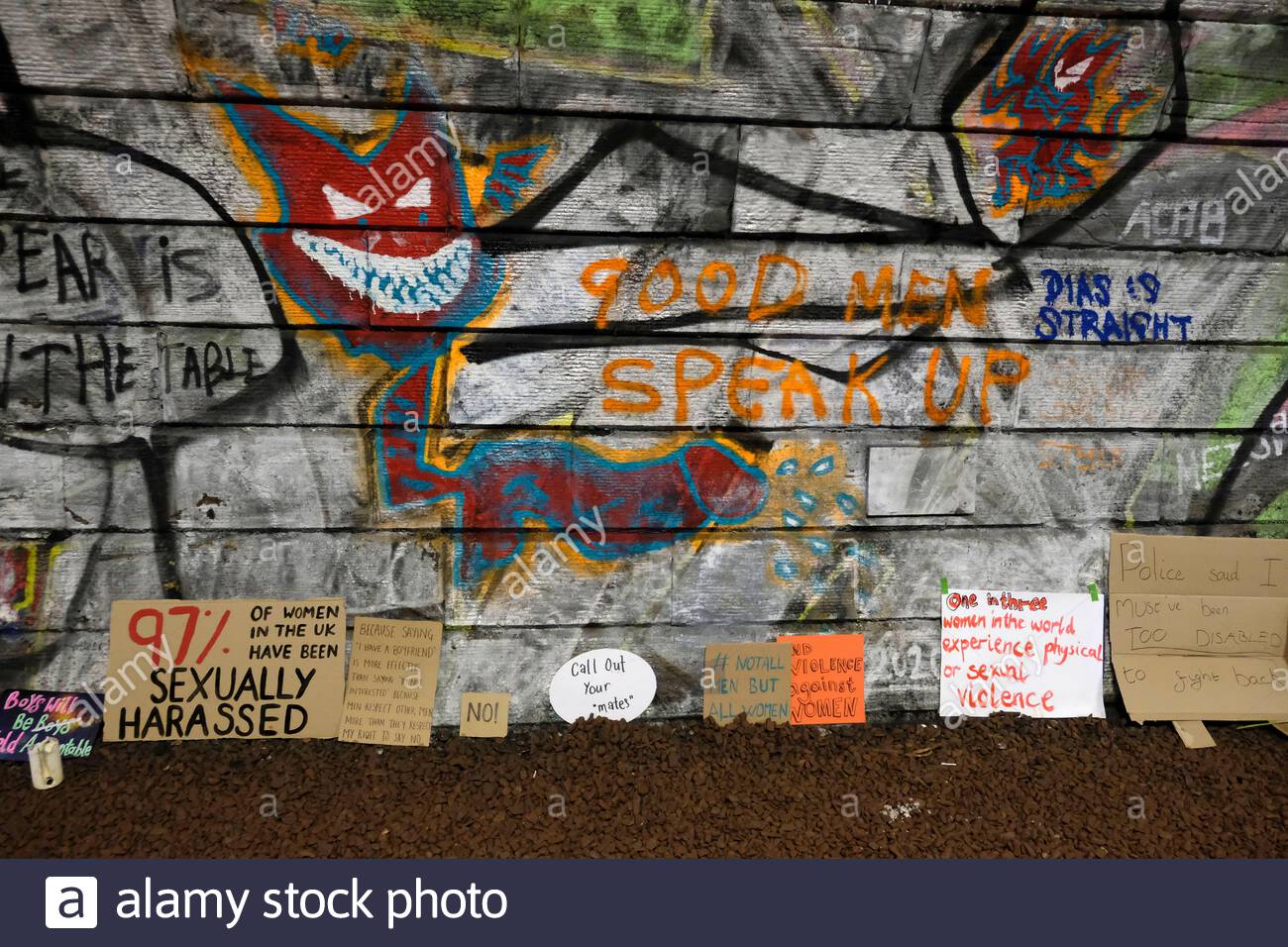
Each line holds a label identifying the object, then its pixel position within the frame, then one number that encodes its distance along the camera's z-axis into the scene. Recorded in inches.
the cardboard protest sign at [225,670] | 106.0
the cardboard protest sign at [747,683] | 112.7
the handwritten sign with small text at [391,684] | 108.3
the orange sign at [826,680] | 113.7
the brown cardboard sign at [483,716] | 110.1
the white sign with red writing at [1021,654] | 115.7
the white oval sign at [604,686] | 111.2
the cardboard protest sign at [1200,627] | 116.8
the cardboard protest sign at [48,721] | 104.3
